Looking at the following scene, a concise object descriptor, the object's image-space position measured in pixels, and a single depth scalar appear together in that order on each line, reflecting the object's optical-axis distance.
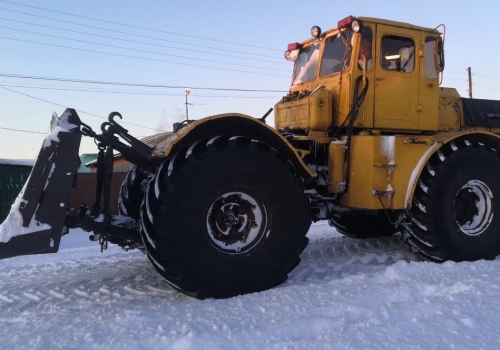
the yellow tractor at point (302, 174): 3.95
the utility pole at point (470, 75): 35.91
